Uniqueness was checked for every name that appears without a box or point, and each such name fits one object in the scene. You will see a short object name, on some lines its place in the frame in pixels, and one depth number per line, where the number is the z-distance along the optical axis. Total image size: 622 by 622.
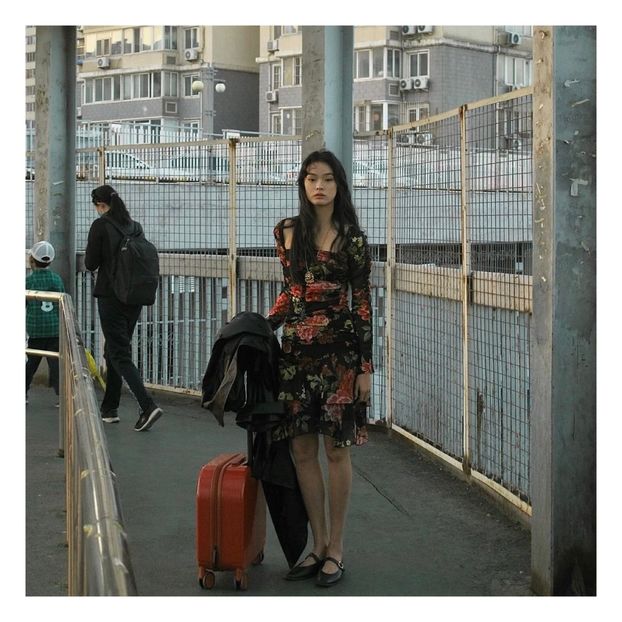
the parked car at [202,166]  10.34
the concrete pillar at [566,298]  4.49
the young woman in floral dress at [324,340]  4.92
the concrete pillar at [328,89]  7.88
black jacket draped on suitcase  4.87
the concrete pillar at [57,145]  10.81
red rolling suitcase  4.87
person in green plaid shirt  9.29
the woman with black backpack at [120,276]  8.32
